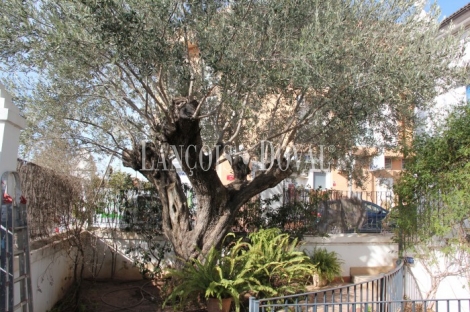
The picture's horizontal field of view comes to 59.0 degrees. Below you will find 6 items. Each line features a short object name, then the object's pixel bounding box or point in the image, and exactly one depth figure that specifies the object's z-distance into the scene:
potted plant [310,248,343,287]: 9.67
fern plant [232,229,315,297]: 7.69
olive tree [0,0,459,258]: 6.12
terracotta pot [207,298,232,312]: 7.31
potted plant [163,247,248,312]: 7.17
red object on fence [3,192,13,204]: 4.93
